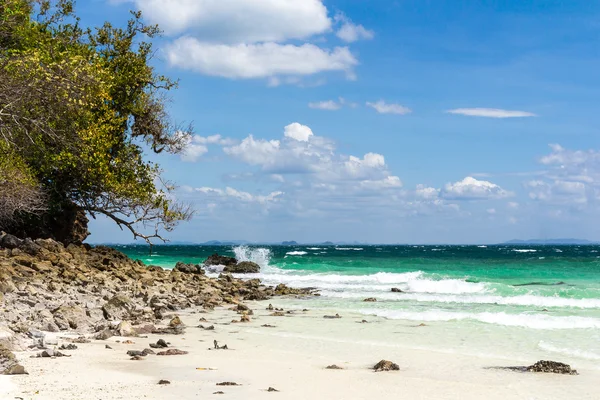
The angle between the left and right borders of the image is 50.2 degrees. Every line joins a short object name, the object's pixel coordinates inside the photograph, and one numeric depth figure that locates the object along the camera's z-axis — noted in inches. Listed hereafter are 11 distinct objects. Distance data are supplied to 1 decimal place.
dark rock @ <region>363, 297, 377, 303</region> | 935.7
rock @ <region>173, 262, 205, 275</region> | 1229.0
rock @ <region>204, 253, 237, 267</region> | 1775.3
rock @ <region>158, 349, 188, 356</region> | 446.3
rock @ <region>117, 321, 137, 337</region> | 521.0
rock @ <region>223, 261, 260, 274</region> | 1643.7
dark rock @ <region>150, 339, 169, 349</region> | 470.6
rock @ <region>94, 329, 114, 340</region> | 497.0
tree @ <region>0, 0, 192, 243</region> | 1043.9
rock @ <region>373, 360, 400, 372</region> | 415.8
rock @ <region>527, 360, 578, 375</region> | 410.0
